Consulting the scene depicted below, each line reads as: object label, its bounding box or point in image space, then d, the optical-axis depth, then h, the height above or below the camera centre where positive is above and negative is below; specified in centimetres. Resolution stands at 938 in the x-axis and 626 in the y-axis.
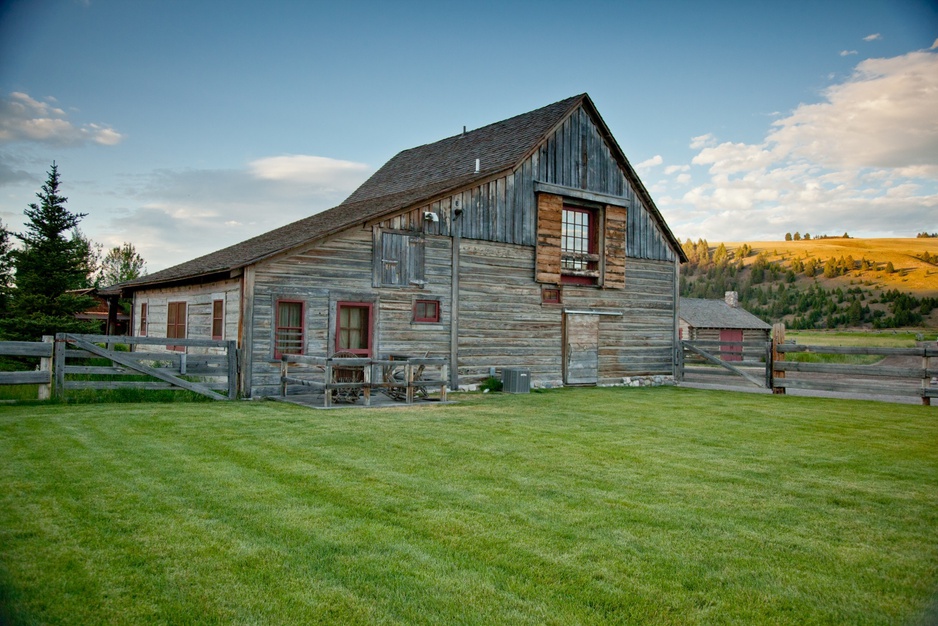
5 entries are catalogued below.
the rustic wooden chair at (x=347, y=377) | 1498 -121
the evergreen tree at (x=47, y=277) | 2280 +146
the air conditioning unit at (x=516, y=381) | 1872 -151
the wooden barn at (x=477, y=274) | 1639 +147
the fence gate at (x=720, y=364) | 2050 -111
